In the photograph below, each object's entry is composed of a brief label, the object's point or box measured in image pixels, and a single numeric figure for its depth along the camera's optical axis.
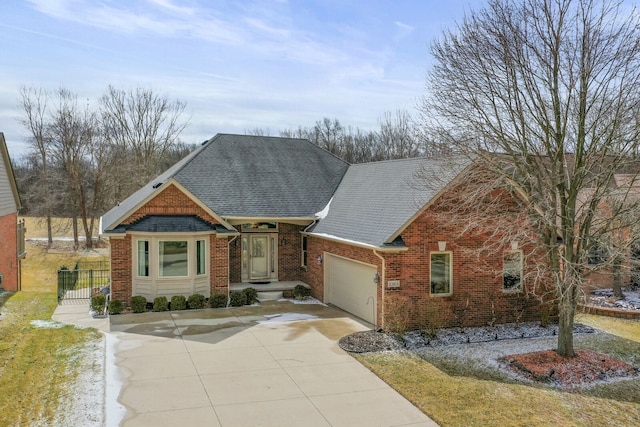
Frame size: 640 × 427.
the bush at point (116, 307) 16.30
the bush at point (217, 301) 17.54
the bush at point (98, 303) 16.20
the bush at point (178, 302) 17.02
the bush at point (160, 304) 16.80
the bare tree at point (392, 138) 52.03
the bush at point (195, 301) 17.27
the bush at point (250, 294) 18.08
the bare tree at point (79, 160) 40.66
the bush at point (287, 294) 19.42
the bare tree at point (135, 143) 42.50
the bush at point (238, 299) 17.81
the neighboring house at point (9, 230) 22.55
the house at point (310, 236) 14.80
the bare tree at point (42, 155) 42.35
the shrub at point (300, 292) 19.11
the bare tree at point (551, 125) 11.07
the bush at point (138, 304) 16.62
